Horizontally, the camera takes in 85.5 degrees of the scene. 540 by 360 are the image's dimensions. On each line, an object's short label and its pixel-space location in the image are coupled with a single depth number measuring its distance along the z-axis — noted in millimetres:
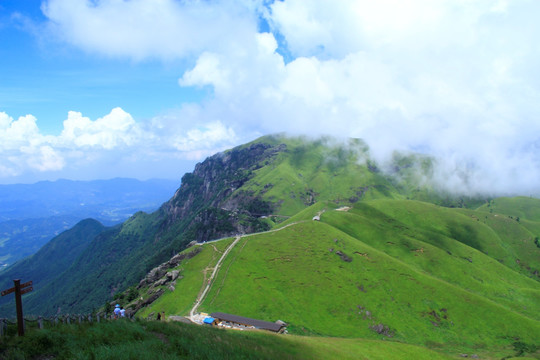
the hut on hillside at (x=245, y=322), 82200
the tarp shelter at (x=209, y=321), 82500
